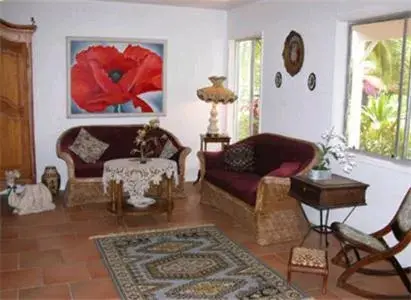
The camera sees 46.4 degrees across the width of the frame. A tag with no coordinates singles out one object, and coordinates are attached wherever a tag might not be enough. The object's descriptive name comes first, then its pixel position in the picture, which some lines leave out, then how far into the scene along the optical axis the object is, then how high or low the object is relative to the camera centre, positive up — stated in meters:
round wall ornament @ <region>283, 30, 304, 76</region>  5.58 +0.45
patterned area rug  3.65 -1.52
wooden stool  3.63 -1.30
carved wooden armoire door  6.22 -0.22
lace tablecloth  5.21 -0.95
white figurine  5.66 -1.33
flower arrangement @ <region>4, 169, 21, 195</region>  5.82 -1.15
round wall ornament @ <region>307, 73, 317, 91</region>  5.35 +0.11
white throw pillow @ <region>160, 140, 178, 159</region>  6.54 -0.85
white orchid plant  4.49 -0.58
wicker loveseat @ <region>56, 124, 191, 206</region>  6.01 -0.92
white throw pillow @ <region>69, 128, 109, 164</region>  6.39 -0.81
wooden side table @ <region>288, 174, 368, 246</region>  4.19 -0.90
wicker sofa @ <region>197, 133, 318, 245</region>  4.72 -1.03
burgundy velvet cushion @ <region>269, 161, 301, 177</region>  4.79 -0.80
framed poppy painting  6.82 +0.14
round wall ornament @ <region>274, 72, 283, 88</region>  6.05 +0.14
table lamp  6.87 -0.06
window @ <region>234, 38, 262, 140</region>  7.00 +0.04
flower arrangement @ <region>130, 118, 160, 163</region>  5.46 -0.57
